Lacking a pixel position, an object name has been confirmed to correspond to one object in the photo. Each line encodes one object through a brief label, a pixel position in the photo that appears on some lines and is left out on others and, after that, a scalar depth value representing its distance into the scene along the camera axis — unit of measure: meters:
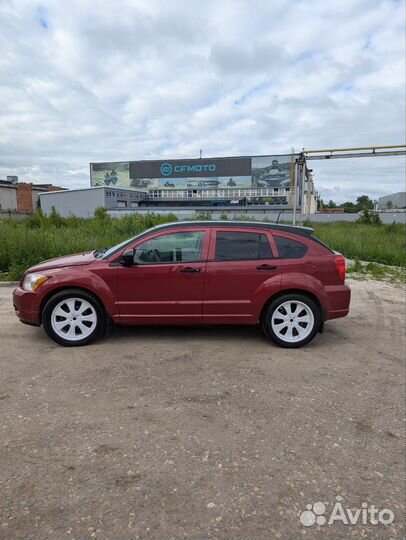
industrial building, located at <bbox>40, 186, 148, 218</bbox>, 58.88
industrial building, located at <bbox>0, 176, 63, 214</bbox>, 68.44
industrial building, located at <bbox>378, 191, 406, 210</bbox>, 98.00
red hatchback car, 4.78
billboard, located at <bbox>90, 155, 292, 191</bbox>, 68.75
